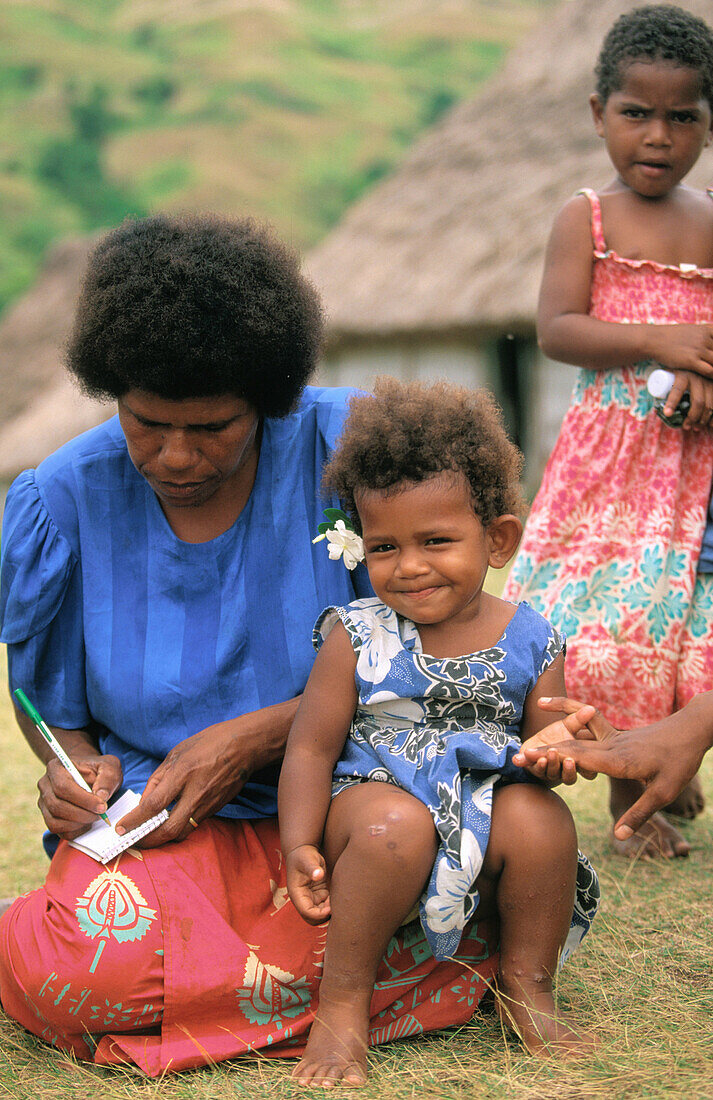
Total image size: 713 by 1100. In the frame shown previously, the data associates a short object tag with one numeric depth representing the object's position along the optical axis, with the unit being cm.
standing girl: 315
